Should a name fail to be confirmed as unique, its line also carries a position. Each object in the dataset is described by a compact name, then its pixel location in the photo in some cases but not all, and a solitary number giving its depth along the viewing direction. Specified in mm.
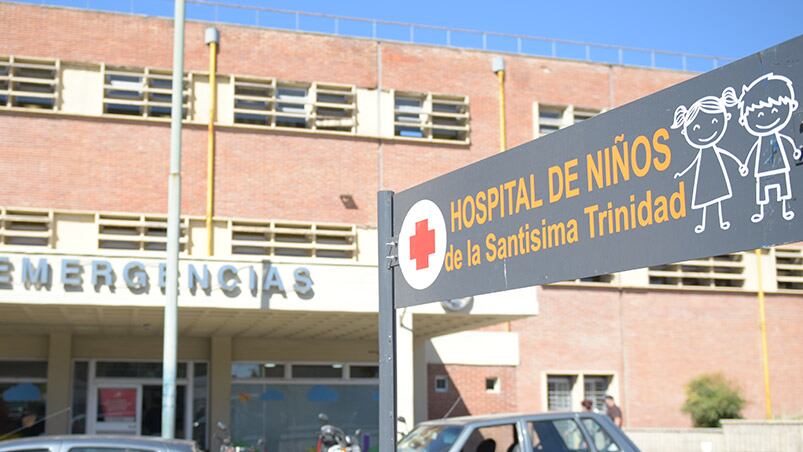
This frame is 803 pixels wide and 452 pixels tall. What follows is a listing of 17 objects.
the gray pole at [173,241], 15766
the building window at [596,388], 28016
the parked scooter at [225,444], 14977
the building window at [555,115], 29328
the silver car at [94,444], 8891
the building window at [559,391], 27891
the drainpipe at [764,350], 29281
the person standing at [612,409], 22594
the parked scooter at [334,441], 14531
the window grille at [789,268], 30125
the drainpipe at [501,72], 28688
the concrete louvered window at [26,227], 23531
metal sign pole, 5211
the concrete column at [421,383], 25109
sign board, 3598
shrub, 28000
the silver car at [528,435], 11477
